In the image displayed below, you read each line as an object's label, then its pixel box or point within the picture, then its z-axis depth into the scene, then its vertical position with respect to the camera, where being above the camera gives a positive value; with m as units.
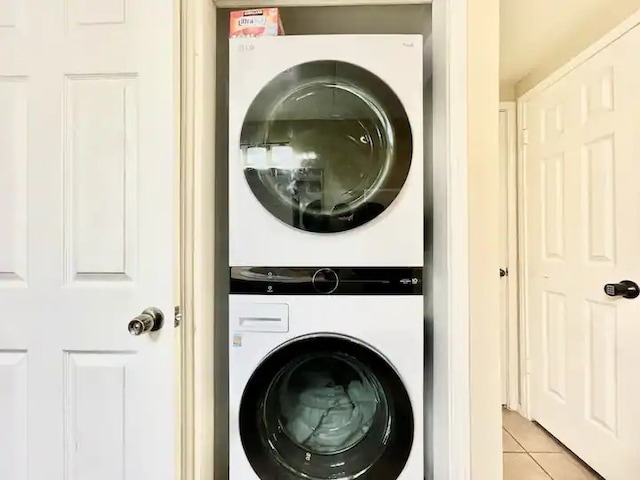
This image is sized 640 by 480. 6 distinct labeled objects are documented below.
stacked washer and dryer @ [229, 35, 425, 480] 1.41 +0.01
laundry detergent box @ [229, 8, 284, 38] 1.48 +0.76
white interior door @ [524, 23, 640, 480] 1.86 -0.07
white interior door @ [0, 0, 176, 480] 1.21 +0.02
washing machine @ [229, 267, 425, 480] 1.39 -0.39
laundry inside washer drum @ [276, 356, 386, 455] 1.46 -0.57
